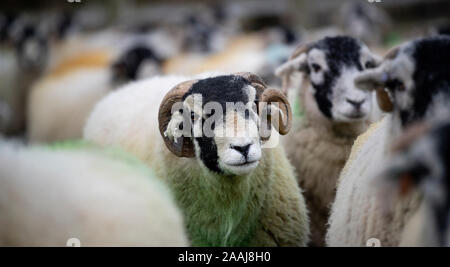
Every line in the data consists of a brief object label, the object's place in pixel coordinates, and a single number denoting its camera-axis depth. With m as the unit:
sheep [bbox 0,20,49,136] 8.09
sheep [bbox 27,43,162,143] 6.35
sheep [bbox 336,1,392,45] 9.52
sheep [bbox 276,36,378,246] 3.50
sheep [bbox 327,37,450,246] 2.46
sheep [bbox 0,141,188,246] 2.37
